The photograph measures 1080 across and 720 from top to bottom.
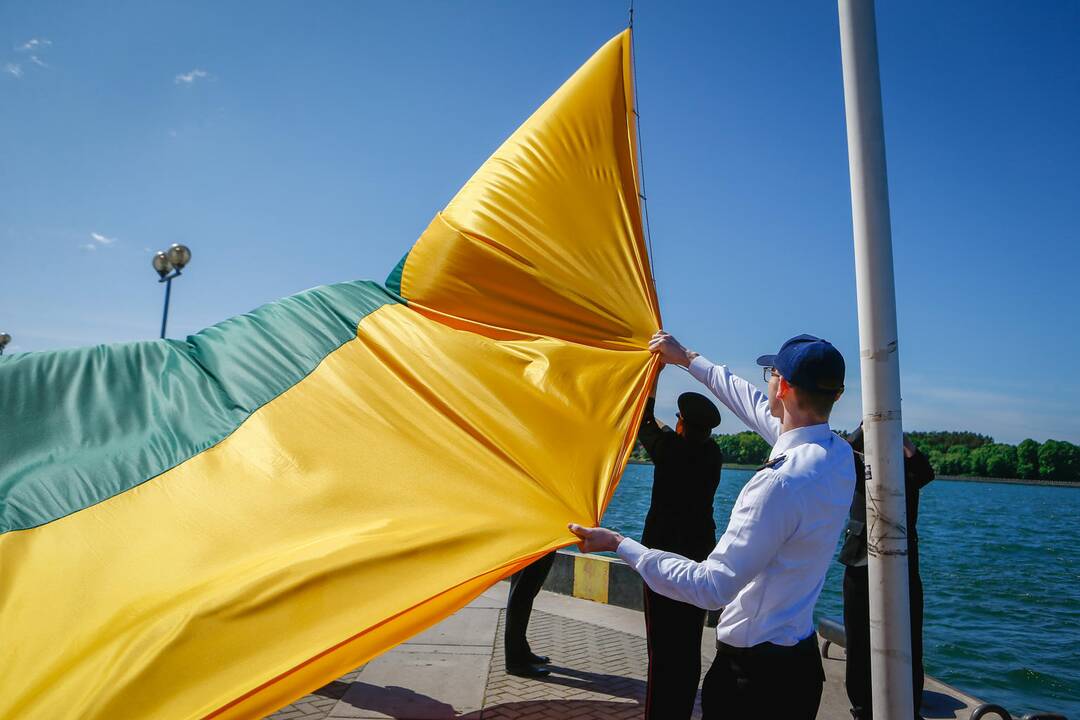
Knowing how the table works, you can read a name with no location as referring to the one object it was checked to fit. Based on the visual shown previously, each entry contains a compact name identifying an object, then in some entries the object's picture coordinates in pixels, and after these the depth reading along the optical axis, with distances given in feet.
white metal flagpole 8.59
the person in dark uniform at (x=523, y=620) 17.57
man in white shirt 6.77
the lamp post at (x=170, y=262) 50.49
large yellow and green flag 7.37
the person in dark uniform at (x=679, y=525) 12.29
